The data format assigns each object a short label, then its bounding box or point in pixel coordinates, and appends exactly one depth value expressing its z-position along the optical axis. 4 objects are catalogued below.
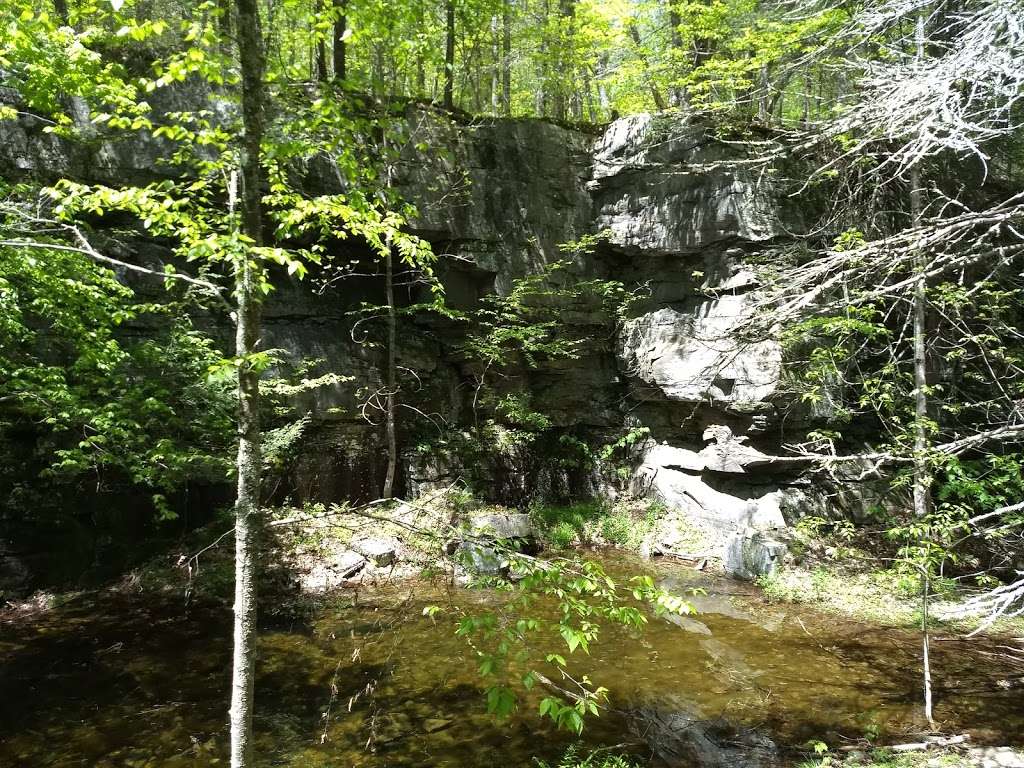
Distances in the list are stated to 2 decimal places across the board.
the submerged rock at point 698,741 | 5.06
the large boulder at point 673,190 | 11.49
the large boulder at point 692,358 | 10.82
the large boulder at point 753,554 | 9.62
